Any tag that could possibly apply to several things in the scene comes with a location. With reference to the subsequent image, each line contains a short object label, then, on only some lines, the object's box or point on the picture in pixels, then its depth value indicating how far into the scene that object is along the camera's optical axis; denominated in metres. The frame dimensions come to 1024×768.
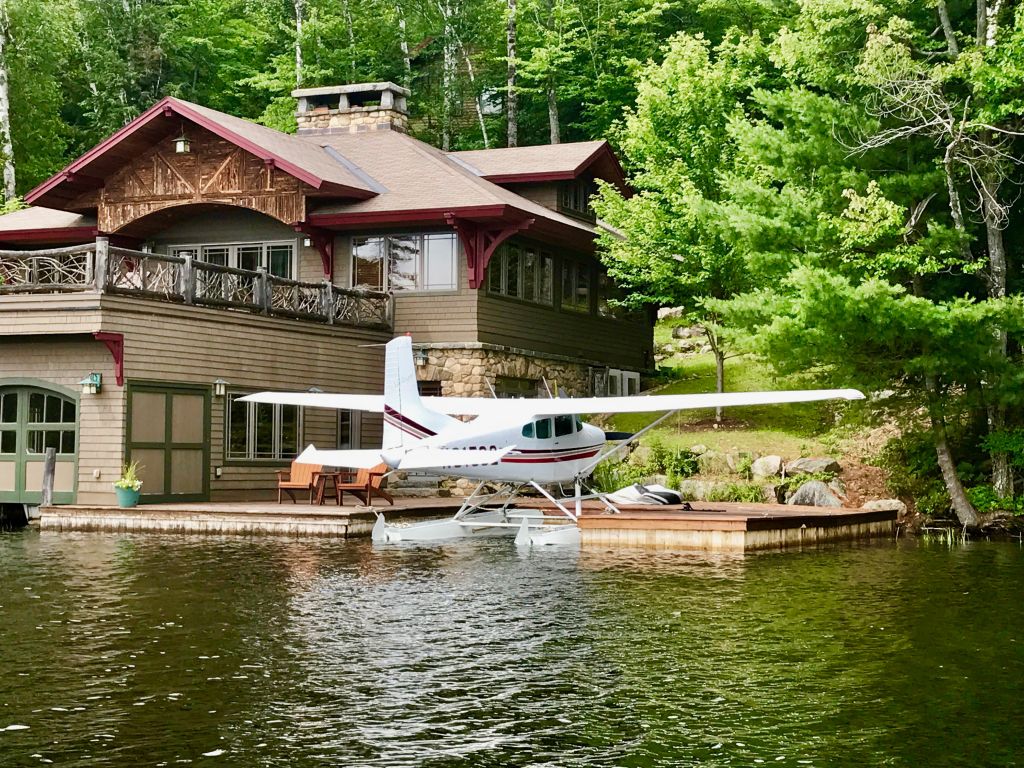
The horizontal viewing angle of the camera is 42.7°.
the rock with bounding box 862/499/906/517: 22.69
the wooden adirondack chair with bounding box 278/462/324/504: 23.25
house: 22.36
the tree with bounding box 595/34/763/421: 29.00
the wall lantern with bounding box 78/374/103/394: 22.02
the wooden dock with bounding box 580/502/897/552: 18.16
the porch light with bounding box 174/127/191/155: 27.88
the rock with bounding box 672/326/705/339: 40.12
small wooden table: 22.92
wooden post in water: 22.53
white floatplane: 18.09
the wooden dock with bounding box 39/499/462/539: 20.28
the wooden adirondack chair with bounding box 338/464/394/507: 22.98
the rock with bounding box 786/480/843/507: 23.00
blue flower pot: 21.53
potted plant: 21.55
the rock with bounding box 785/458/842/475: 24.06
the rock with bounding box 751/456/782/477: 24.47
